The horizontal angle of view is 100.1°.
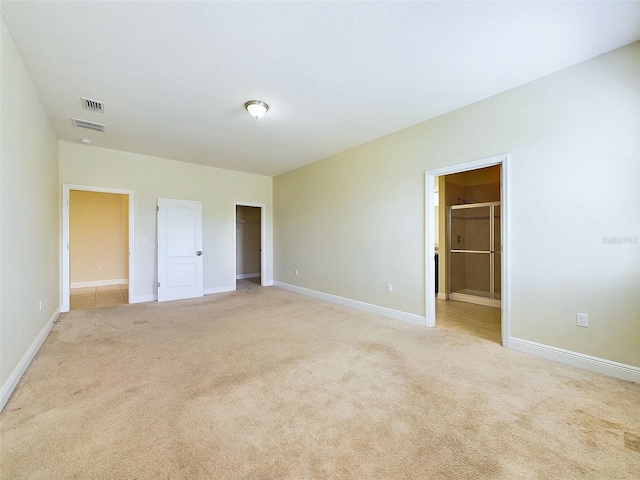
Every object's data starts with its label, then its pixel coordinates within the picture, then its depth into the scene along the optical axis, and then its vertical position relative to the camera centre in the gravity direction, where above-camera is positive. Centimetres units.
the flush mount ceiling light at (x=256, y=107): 312 +155
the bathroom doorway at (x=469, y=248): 470 -16
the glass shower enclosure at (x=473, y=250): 518 -21
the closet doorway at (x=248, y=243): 816 -10
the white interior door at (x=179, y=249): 528 -19
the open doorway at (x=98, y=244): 654 -11
